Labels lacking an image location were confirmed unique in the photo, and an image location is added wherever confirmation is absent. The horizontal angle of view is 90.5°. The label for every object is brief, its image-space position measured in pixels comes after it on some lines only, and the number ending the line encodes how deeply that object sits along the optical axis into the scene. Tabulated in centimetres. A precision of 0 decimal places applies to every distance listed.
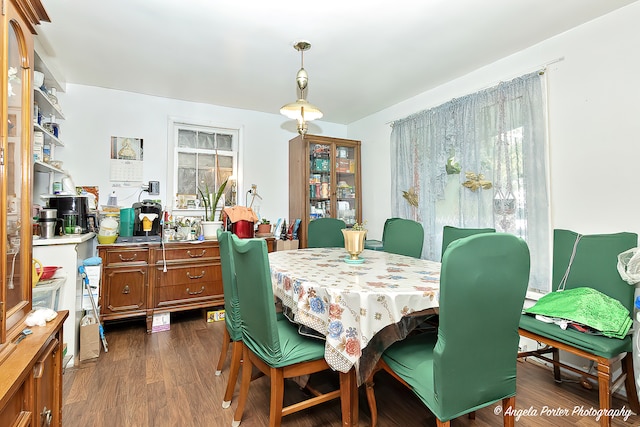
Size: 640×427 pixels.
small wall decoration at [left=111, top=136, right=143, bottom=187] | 332
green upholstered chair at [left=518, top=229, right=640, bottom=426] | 157
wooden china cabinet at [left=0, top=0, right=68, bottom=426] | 82
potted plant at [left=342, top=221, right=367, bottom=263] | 212
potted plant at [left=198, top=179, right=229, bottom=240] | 341
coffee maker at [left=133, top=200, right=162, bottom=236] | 310
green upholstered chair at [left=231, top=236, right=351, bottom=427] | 142
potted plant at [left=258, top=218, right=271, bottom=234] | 383
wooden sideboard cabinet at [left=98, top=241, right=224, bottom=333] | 287
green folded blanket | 165
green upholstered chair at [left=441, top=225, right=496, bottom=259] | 242
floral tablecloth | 140
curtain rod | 233
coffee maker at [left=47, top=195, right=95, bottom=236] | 253
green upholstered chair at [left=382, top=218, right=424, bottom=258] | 270
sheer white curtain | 242
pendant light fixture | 226
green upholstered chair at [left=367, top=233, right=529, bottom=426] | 111
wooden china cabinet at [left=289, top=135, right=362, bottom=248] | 393
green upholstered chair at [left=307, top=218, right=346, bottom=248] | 318
